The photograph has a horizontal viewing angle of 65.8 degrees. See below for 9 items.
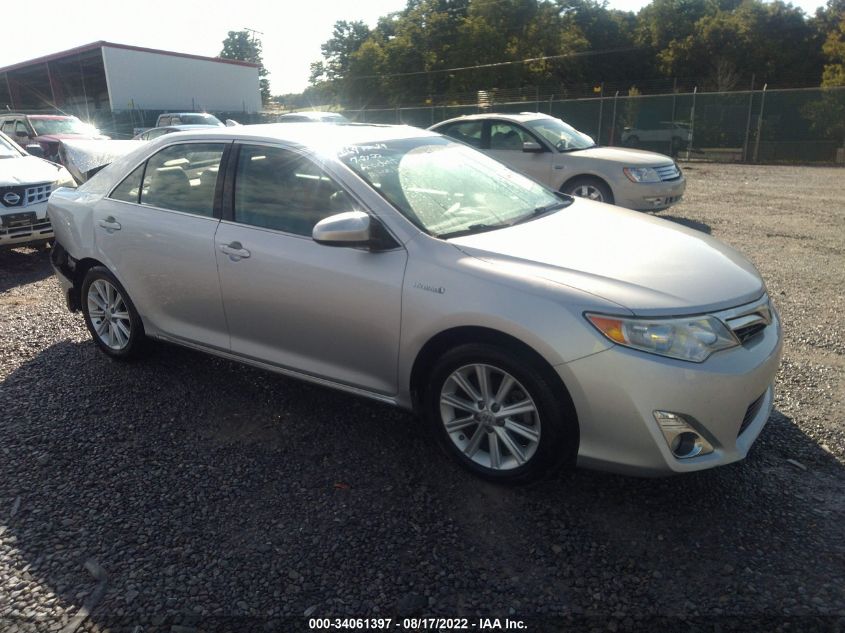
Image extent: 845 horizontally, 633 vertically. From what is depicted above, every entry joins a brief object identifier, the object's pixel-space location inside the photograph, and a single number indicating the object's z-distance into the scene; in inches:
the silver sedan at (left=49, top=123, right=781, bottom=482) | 105.1
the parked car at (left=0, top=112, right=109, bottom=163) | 658.4
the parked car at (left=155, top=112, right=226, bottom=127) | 778.0
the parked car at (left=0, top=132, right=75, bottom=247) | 293.3
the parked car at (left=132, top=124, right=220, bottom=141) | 605.0
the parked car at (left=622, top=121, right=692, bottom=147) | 901.2
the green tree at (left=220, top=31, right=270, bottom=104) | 4146.2
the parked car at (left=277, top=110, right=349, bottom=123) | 647.8
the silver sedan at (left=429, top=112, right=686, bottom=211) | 361.7
